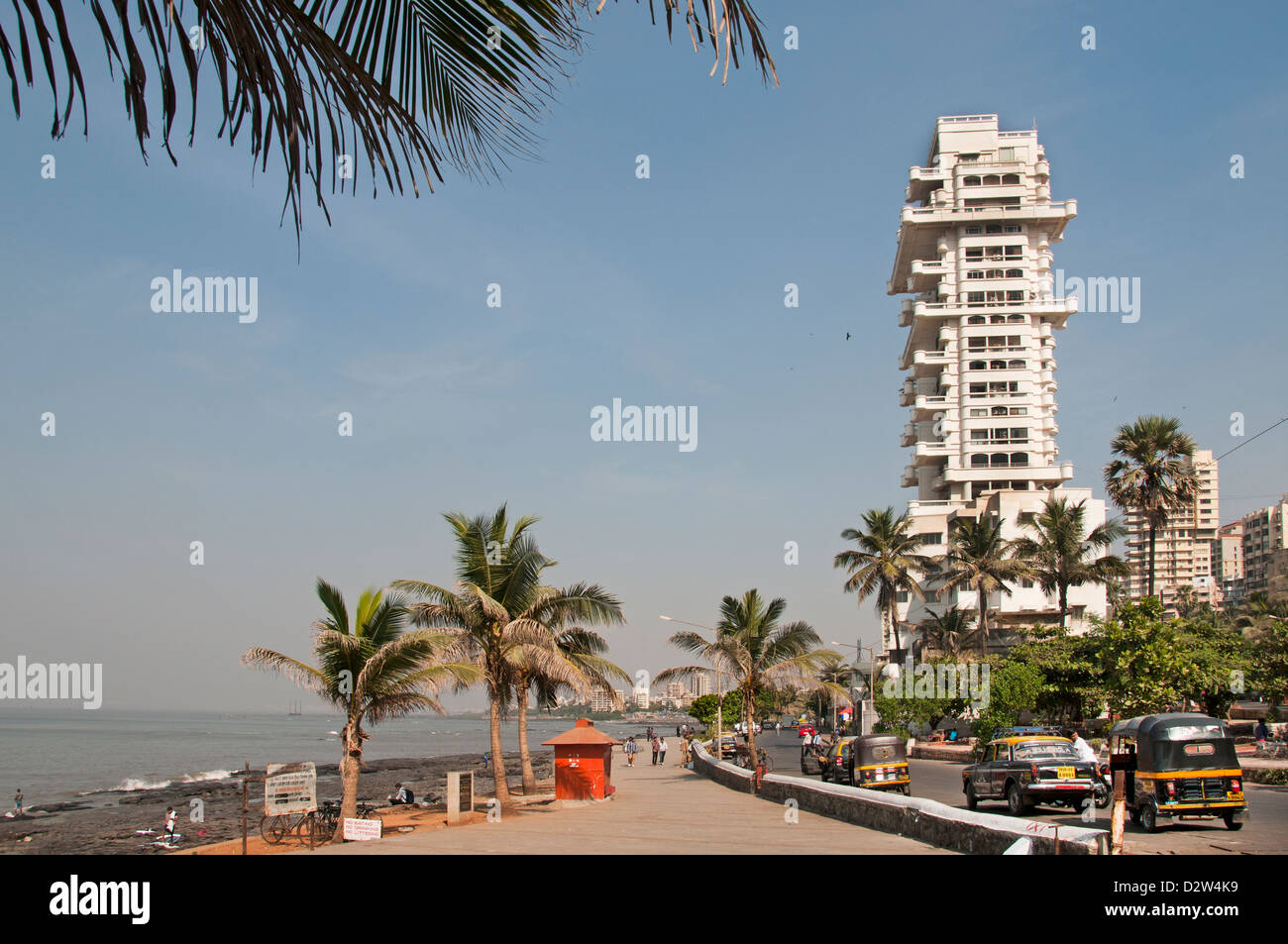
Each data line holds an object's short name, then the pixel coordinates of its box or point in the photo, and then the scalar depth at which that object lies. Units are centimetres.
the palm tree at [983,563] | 6594
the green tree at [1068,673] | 4541
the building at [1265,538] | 17962
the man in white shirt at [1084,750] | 2073
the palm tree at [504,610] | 2981
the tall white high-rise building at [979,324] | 9056
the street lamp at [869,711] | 5978
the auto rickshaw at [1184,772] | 1698
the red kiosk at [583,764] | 3122
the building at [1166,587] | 18675
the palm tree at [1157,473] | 5900
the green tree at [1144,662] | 3866
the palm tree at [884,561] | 7044
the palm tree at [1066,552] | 6656
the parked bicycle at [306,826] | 2291
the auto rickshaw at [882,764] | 2739
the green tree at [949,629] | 7614
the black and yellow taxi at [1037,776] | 2031
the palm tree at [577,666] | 3120
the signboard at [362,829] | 2038
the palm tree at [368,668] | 2327
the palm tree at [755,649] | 3903
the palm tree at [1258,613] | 8085
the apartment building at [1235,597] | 18020
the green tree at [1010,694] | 4738
